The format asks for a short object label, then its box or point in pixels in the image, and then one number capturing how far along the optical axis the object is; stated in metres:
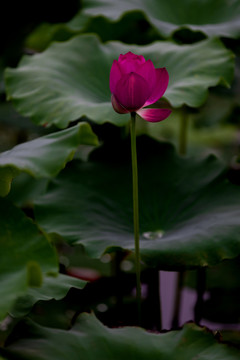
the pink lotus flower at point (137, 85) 3.20
